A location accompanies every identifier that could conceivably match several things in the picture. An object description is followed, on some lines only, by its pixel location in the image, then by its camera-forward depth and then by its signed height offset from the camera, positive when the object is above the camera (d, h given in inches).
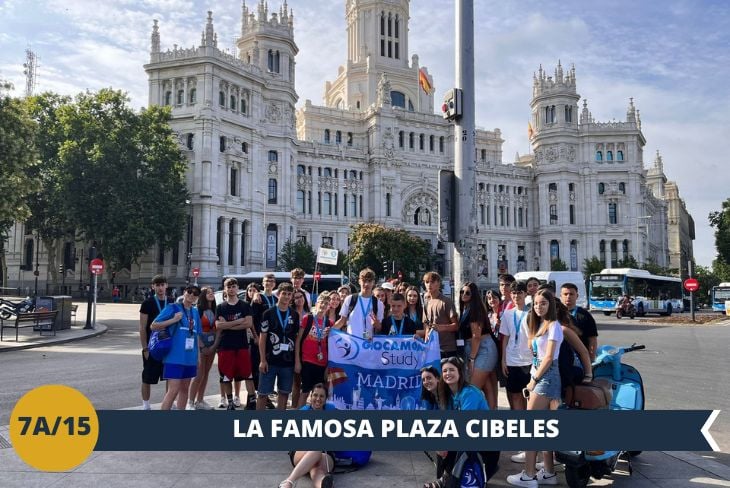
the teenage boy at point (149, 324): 321.7 -29.1
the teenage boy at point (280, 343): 303.6 -37.5
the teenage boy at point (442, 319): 292.8 -23.4
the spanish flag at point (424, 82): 1945.1 +714.4
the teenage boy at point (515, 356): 259.0 -38.6
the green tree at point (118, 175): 1722.4 +329.3
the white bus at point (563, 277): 1382.9 -3.4
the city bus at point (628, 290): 1585.9 -42.9
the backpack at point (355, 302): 315.6 -15.3
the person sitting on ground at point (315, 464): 207.9 -74.4
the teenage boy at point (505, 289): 327.2 -8.0
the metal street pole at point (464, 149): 332.2 +80.0
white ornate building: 2127.2 +585.2
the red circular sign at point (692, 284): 1256.6 -19.6
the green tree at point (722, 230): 1898.3 +162.4
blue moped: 211.8 -55.9
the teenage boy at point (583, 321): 265.3 -22.3
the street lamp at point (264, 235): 2299.0 +174.6
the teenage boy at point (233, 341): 337.4 -40.6
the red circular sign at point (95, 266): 922.7 +17.4
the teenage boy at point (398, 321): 294.7 -25.4
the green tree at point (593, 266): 2773.1 +50.8
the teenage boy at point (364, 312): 306.5 -21.0
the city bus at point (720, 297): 1958.7 -77.2
